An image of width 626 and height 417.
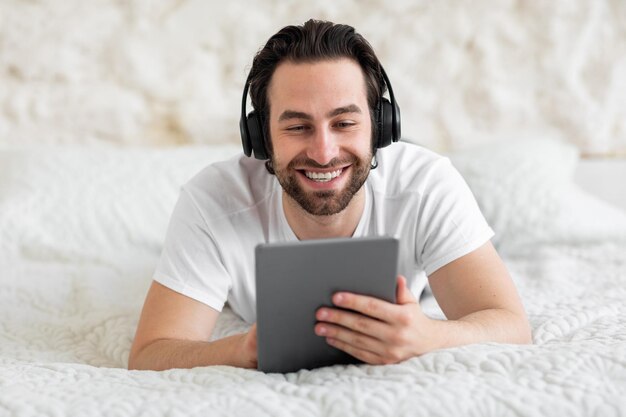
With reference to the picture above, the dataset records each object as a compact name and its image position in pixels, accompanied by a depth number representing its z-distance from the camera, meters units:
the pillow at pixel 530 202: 1.85
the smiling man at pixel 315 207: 1.17
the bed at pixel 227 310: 0.84
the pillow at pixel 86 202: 1.79
